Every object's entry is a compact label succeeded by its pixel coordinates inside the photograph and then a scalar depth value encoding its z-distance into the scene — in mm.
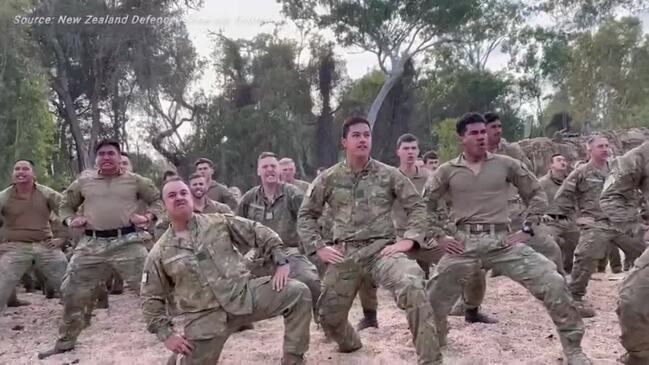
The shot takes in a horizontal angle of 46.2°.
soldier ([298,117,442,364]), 5980
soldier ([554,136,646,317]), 7980
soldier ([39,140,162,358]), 7043
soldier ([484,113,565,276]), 7883
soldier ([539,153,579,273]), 9422
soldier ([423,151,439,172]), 11238
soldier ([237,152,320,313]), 7812
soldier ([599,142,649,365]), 4961
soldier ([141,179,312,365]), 5418
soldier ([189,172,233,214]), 8125
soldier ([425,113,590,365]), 6059
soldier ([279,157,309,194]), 9234
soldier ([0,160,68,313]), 8141
